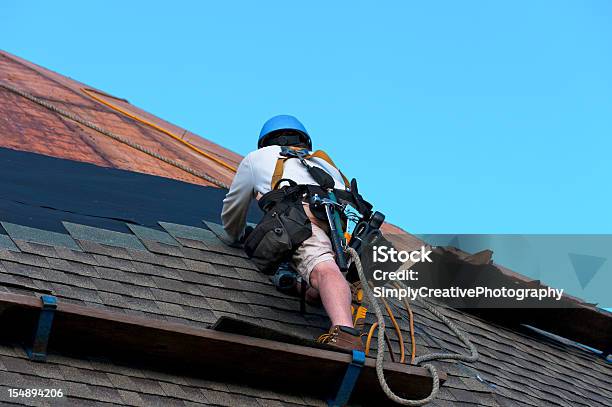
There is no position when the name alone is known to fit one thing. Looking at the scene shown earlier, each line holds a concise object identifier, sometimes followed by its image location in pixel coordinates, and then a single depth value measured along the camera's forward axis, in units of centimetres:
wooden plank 778
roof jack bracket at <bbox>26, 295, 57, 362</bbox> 764
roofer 942
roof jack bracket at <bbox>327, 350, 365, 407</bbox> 864
